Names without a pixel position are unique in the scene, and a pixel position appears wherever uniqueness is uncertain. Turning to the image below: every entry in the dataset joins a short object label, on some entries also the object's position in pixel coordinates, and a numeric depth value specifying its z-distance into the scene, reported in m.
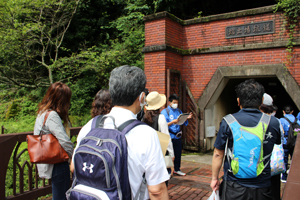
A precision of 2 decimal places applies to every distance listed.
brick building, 6.66
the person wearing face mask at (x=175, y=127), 5.31
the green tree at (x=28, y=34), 9.93
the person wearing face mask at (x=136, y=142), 1.39
